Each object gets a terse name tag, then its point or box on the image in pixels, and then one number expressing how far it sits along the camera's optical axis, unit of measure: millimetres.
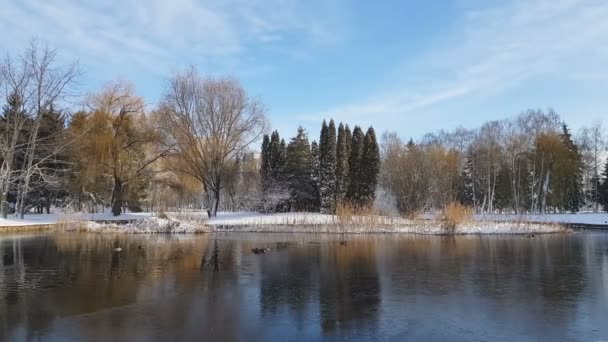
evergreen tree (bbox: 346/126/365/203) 46531
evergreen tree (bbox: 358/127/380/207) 46938
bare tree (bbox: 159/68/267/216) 38125
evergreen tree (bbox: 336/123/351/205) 44750
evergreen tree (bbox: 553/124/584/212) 49531
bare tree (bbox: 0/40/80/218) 32500
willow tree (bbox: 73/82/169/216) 36281
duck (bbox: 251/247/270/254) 18516
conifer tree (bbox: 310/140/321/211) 46219
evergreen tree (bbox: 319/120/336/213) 44406
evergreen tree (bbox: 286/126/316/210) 47031
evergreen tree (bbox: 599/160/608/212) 48281
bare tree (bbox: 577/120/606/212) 59250
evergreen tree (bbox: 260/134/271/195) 45156
